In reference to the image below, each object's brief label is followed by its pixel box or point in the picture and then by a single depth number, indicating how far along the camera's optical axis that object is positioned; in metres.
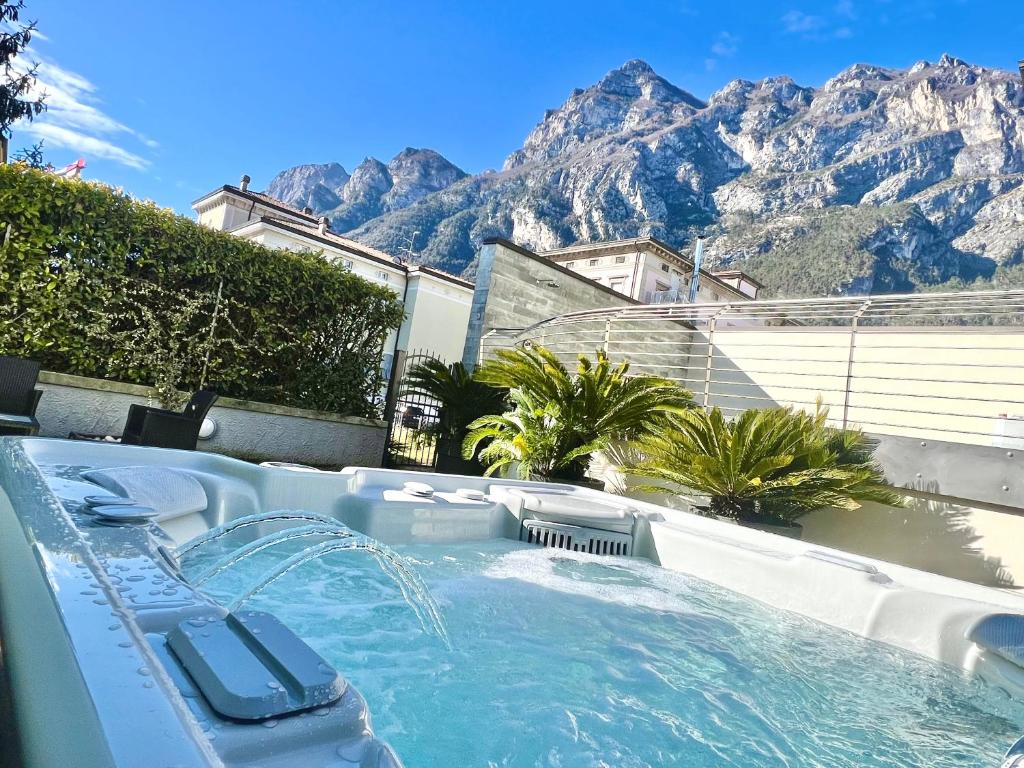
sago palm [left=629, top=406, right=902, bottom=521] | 4.10
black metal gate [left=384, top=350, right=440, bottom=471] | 7.53
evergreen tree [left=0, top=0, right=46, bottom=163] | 11.39
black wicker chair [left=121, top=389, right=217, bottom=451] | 4.02
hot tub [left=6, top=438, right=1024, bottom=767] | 0.73
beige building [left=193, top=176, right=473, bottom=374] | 20.78
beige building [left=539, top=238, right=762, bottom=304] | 26.03
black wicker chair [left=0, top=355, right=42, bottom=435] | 4.00
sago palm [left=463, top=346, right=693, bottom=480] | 5.49
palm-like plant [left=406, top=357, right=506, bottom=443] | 7.13
